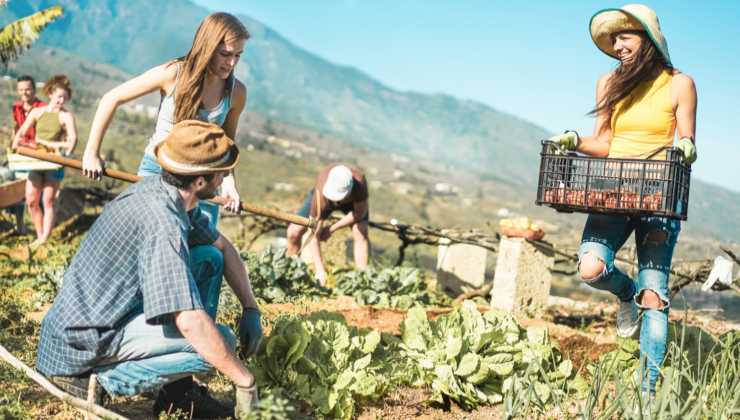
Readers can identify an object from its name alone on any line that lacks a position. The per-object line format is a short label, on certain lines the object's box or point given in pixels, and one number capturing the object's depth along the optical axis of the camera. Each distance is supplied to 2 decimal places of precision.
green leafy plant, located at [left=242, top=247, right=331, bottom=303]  5.77
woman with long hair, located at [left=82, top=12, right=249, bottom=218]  3.45
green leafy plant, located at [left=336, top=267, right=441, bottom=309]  6.12
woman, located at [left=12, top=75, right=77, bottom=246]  7.51
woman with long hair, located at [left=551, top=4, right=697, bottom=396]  3.35
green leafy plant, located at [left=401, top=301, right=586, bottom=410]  3.52
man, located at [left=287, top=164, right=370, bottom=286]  6.39
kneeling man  2.51
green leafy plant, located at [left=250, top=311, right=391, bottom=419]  3.22
